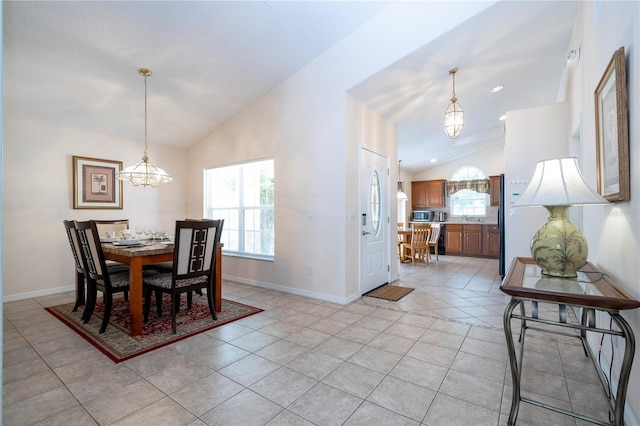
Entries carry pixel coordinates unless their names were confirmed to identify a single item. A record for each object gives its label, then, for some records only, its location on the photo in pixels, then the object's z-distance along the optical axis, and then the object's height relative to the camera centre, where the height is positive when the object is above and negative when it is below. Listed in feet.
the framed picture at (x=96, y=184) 14.70 +1.56
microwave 28.45 -0.26
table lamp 5.43 +0.08
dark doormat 12.96 -3.66
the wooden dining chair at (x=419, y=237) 21.09 -1.70
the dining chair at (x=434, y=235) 22.20 -1.69
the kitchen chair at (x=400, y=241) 22.20 -2.13
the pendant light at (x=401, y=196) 24.93 +1.47
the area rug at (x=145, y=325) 8.38 -3.76
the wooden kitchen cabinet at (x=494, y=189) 25.39 +2.09
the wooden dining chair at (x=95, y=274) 9.21 -2.01
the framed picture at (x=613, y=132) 5.15 +1.60
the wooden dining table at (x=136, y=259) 9.06 -1.48
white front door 13.28 -0.33
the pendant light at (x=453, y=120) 12.34 +3.91
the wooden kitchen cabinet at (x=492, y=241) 23.98 -2.27
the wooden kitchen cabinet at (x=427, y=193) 28.37 +1.99
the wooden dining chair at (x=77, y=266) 10.36 -1.91
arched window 26.81 +1.35
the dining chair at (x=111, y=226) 13.20 -0.59
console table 4.28 -1.32
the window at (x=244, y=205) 15.28 +0.50
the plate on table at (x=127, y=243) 10.33 -1.03
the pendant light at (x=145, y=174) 11.58 +1.59
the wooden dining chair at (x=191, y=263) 9.37 -1.67
